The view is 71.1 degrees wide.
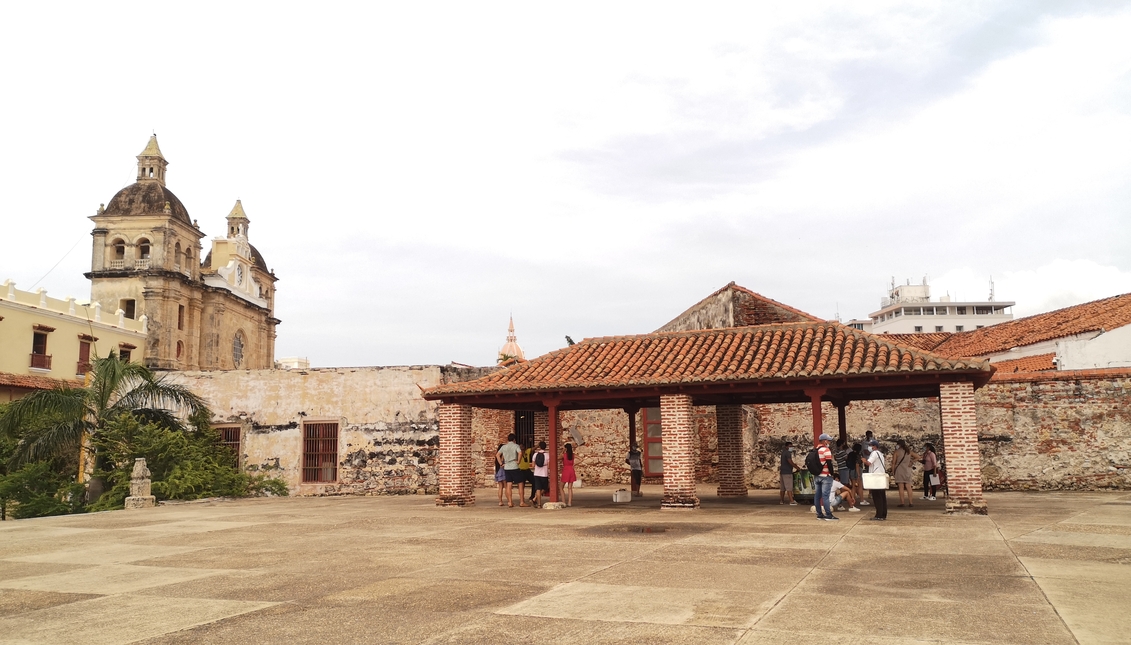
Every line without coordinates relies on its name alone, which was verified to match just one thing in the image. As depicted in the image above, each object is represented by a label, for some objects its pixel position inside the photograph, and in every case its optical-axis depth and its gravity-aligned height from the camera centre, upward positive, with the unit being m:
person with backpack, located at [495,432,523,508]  16.80 -0.85
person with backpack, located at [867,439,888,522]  12.45 -1.17
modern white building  82.62 +10.86
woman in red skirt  16.53 -1.05
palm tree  19.59 +0.50
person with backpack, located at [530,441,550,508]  16.44 -0.99
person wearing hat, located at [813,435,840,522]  12.46 -1.02
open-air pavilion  13.60 +0.64
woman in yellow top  16.89 -1.01
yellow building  34.31 +4.38
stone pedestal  18.27 -1.36
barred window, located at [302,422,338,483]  22.62 -0.74
